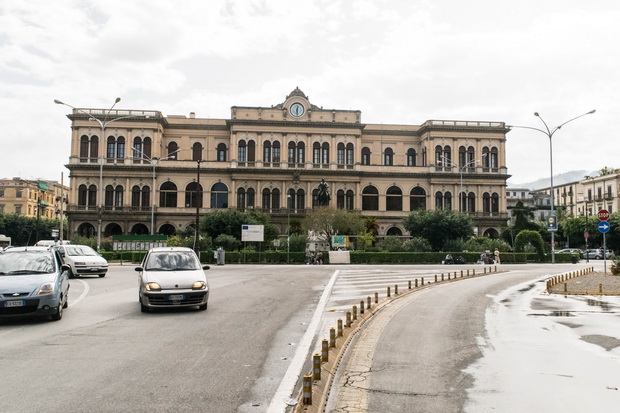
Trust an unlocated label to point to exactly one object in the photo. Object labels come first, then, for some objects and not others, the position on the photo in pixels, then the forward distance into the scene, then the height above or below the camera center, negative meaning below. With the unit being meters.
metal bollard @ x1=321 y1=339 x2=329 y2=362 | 7.23 -1.47
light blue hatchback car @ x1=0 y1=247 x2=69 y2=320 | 10.67 -0.84
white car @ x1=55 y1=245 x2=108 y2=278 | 24.78 -0.91
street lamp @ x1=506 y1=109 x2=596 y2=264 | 38.66 +7.95
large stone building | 65.69 +9.22
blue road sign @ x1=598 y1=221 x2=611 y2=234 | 24.93 +0.84
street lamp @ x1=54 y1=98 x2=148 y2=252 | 64.28 +15.42
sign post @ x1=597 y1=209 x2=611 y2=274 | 24.92 +0.98
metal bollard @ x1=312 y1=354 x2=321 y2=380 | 6.21 -1.42
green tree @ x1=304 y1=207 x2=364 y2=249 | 53.31 +1.99
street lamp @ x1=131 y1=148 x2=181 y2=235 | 62.50 +9.53
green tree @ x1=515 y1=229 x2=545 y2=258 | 50.50 +0.27
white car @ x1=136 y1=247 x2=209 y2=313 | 12.41 -0.92
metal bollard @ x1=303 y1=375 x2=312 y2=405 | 5.57 -1.54
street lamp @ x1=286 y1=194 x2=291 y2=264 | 61.39 +3.26
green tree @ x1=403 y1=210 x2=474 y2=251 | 52.72 +1.71
